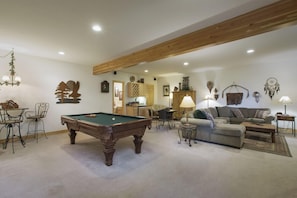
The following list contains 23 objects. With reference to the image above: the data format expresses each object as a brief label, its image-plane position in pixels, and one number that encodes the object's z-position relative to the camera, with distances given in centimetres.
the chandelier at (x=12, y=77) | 407
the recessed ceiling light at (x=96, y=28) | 281
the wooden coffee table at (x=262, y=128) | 411
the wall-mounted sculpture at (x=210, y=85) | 730
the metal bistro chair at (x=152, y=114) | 656
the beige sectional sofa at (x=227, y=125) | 374
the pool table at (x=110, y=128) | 267
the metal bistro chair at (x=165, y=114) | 610
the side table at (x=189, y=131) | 406
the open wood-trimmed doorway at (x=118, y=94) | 932
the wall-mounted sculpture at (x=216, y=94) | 715
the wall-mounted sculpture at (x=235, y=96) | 648
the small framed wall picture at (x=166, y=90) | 916
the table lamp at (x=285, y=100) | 507
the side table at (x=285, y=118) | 495
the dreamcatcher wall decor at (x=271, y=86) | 571
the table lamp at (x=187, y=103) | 411
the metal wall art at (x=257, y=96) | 608
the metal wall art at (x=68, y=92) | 533
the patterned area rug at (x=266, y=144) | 351
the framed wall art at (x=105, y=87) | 652
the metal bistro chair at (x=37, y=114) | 474
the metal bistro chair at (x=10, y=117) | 407
